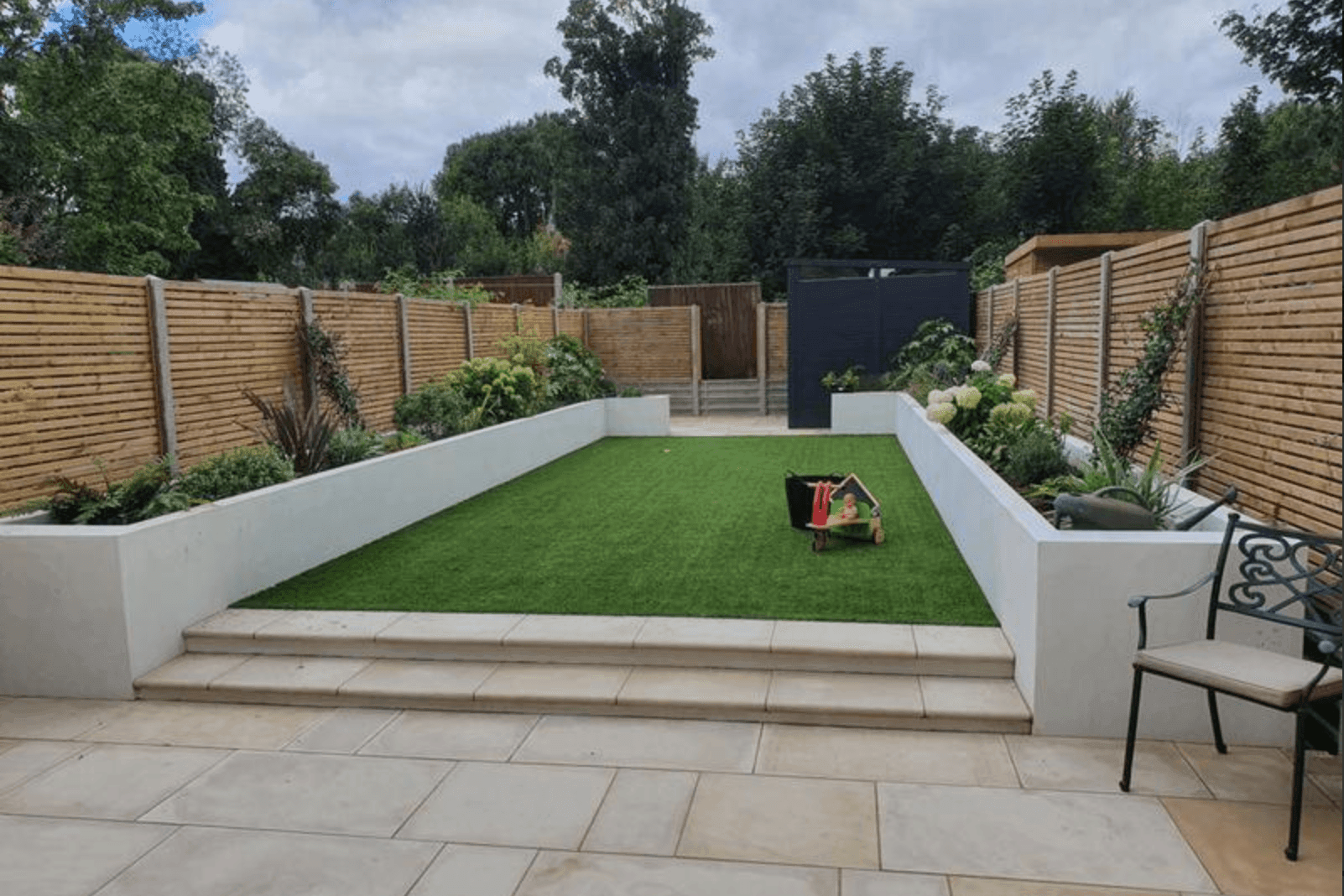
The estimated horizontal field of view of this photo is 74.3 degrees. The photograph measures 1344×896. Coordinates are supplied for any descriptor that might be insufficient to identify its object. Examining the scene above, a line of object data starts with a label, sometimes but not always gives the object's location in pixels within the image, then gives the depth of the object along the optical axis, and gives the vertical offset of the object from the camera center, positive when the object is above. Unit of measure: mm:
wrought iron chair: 2621 -1025
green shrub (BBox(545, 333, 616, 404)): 12453 -416
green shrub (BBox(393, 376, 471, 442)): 8727 -651
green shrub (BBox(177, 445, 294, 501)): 5230 -755
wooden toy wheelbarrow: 5719 -1126
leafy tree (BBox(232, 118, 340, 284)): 29031 +4819
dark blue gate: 13211 +363
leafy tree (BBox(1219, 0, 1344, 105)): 17656 +6019
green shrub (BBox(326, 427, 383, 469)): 6742 -761
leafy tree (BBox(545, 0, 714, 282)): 27375 +6738
